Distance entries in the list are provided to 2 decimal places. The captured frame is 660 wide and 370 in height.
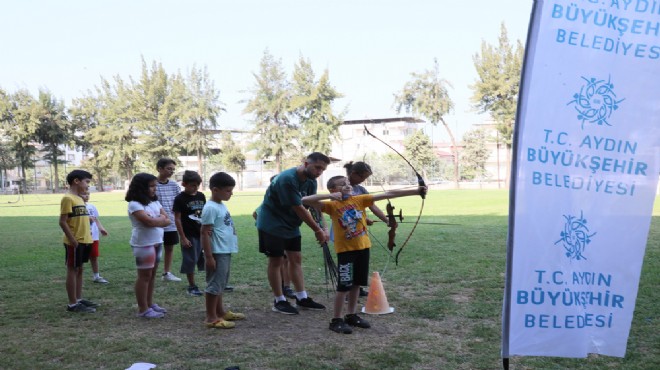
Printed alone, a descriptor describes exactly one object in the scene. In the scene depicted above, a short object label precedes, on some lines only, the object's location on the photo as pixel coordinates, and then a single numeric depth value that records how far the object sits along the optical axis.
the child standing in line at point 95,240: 7.26
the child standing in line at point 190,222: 6.49
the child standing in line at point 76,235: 5.68
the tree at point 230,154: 59.28
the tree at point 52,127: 59.53
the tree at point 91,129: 59.88
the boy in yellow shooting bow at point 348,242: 5.00
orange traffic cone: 5.64
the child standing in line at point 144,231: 5.34
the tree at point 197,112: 58.03
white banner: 3.10
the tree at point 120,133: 58.41
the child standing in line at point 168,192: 6.89
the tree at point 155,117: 57.38
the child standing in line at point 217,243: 5.06
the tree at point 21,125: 58.53
